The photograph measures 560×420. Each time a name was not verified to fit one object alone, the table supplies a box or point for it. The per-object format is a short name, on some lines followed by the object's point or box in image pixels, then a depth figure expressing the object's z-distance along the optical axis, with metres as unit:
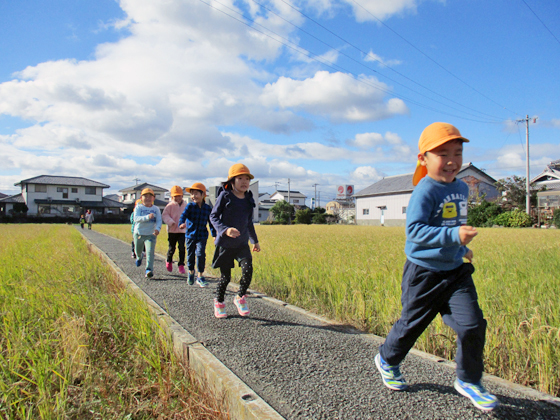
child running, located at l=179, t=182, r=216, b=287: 5.44
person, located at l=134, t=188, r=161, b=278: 5.79
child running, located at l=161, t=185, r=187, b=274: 6.24
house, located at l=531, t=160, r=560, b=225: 26.70
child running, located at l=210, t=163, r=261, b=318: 3.54
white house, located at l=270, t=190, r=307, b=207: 82.81
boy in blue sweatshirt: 1.81
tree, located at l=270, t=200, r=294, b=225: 49.66
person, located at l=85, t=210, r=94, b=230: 25.91
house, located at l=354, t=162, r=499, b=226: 38.50
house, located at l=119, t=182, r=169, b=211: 62.26
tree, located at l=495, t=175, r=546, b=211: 32.09
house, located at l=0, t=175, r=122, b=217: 47.84
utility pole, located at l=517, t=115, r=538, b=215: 27.03
